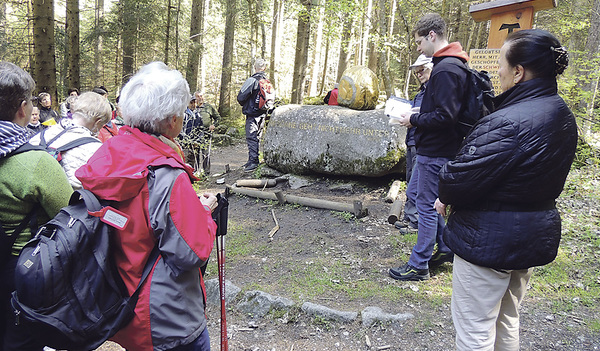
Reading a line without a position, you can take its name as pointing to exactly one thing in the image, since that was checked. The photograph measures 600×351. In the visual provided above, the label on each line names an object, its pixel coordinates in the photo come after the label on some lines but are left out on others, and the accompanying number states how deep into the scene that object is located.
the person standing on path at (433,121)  3.29
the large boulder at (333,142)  6.83
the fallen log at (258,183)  7.58
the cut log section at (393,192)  6.42
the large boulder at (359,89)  7.68
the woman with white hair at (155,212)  1.63
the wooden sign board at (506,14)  5.00
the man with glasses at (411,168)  4.42
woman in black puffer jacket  1.97
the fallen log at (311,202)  5.88
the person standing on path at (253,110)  8.57
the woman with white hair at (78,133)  2.72
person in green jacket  1.93
